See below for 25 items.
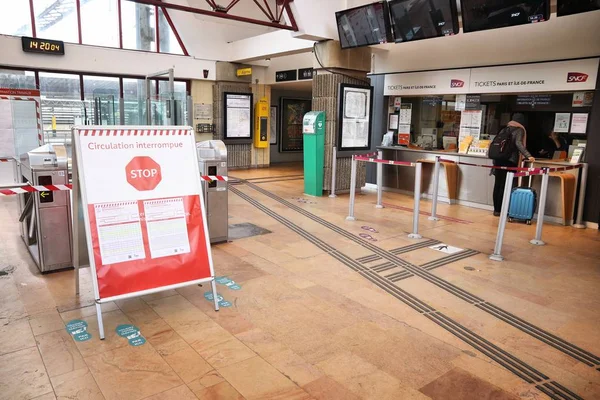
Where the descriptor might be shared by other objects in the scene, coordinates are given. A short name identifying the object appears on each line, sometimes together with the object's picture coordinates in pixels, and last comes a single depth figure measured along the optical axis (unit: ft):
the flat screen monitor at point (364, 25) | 22.02
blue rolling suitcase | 21.43
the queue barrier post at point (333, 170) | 27.53
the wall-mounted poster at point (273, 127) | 45.91
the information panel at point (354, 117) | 27.43
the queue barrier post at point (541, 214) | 17.71
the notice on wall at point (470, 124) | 26.23
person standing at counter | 22.62
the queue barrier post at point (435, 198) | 21.51
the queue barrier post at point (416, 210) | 18.16
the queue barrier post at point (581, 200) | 21.48
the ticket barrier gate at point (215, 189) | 16.63
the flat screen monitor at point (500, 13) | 16.94
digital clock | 28.98
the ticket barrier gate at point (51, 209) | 13.56
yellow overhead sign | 37.92
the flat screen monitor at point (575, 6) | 15.37
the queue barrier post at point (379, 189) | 24.61
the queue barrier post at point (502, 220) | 15.83
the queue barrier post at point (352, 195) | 21.50
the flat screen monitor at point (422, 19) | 19.35
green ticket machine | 27.40
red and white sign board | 10.28
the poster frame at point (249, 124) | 38.73
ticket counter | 21.98
